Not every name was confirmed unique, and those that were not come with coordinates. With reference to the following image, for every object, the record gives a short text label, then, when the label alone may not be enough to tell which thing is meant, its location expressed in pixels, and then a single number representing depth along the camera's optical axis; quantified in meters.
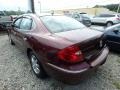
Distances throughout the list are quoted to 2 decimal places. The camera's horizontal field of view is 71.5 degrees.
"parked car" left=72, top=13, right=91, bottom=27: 8.29
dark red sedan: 1.39
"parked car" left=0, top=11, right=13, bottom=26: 5.40
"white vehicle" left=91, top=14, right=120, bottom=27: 8.09
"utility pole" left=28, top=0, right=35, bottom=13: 7.46
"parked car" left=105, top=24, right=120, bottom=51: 2.69
